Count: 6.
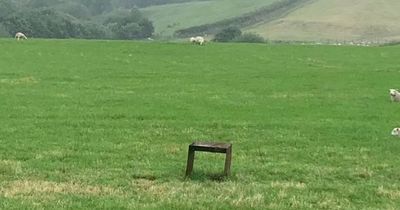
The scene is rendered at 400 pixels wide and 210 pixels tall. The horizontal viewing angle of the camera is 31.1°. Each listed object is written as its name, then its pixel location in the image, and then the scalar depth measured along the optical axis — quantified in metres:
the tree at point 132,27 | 151.15
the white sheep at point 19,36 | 70.71
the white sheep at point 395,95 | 30.53
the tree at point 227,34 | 122.38
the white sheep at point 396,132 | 21.69
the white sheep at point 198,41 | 68.94
